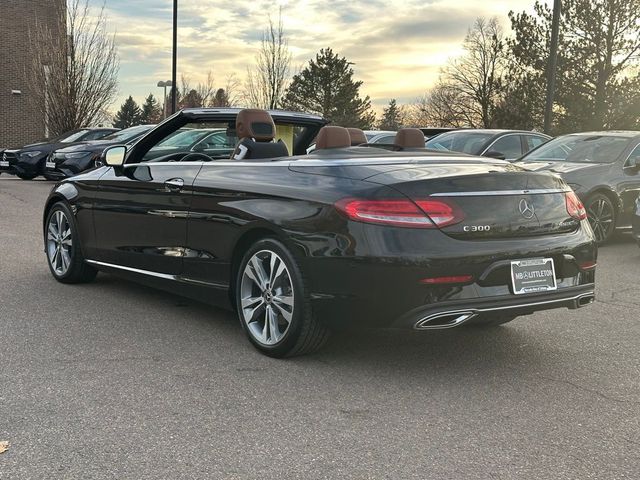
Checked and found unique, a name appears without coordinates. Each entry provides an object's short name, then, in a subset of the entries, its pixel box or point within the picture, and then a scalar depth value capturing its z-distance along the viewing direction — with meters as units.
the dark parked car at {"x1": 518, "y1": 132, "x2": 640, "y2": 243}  9.37
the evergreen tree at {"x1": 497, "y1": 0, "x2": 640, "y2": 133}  33.44
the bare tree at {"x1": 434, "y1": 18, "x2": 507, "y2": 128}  52.53
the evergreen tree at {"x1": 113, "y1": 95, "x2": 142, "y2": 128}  97.81
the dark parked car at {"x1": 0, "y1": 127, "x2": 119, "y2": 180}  19.45
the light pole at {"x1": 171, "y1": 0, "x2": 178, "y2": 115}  23.95
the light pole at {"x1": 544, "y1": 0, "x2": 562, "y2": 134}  17.21
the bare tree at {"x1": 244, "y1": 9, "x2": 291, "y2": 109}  33.19
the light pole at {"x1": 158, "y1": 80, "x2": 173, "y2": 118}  33.62
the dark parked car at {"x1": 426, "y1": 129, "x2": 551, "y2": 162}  12.13
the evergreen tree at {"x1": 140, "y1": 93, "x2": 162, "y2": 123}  94.56
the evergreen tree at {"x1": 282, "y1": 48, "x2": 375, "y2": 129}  59.97
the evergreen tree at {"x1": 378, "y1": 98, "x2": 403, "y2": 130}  88.93
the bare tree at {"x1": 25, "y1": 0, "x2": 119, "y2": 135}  26.22
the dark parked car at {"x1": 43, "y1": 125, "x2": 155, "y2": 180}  17.08
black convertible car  3.80
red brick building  32.41
